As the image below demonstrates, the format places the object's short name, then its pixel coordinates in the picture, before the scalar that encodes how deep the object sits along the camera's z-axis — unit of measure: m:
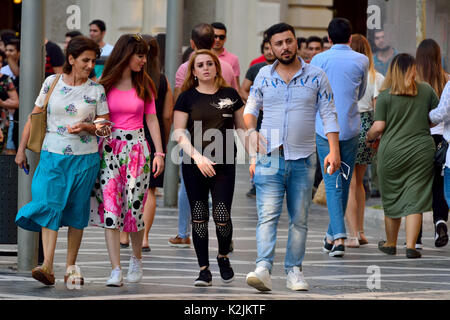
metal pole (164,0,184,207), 22.92
